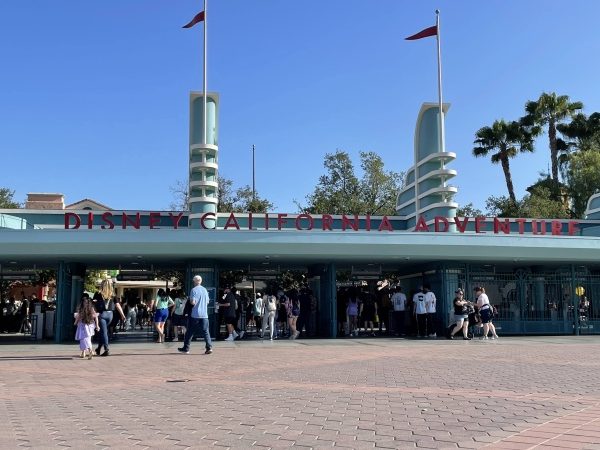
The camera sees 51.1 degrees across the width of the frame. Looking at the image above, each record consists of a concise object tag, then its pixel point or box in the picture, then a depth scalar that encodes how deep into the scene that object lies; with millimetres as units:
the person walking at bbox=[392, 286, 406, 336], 21406
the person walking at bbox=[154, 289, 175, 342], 18062
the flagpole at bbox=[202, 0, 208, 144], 21828
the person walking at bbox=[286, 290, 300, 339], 20078
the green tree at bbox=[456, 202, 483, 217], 43153
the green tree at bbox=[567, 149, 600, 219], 38844
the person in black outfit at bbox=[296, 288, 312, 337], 21203
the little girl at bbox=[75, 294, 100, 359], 13883
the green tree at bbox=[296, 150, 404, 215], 38719
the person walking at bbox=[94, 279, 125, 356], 14492
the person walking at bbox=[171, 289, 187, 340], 17859
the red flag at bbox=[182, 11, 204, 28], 23562
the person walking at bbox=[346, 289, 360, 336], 21191
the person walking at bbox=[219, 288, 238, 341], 18453
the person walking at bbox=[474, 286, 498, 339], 19047
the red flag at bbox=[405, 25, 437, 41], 24625
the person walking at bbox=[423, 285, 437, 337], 19859
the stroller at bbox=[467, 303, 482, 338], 19188
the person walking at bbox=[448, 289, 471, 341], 18719
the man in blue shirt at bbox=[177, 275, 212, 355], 14305
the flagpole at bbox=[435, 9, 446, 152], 23875
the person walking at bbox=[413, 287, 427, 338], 19875
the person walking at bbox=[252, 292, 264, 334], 21277
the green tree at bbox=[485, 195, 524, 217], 41550
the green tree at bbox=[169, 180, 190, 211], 36169
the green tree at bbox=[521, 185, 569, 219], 37694
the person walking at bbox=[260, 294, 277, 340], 19750
